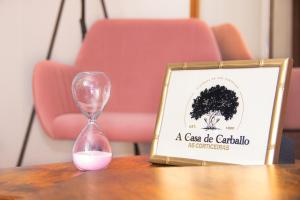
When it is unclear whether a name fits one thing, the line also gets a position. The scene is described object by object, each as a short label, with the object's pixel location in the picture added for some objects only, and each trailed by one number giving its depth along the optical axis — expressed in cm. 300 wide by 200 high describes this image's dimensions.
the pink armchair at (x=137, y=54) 252
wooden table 52
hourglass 101
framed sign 99
